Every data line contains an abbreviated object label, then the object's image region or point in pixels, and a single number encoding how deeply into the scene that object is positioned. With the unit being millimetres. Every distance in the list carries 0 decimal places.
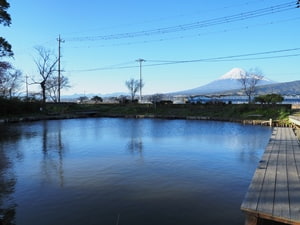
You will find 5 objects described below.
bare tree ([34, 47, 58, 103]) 31578
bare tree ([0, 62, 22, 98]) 18609
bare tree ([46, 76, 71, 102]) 35669
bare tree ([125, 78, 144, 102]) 50219
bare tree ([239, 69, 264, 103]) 39375
